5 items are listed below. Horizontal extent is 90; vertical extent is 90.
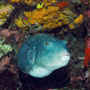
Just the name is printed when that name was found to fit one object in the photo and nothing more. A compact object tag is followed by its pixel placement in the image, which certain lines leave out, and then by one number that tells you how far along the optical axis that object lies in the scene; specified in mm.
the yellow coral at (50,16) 2973
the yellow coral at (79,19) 3299
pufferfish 1910
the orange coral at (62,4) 3096
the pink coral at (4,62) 2879
